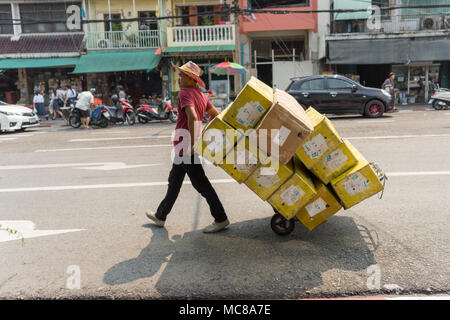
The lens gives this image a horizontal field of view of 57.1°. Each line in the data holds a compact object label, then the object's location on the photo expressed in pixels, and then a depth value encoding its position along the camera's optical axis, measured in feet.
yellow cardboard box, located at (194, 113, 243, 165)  12.15
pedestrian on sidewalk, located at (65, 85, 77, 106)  64.10
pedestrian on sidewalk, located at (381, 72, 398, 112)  58.23
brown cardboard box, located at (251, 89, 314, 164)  11.62
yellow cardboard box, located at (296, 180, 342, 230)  13.00
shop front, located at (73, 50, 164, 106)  72.13
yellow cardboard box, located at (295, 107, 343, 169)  12.99
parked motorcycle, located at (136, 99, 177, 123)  56.49
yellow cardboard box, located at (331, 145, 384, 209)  12.74
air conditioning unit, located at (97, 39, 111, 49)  75.25
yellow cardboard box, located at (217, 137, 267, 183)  12.16
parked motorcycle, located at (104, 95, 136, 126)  54.70
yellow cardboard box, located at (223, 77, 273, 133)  11.89
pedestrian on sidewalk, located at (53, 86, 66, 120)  69.15
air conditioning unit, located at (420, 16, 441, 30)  69.00
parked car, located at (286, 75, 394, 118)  49.01
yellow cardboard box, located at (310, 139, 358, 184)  13.11
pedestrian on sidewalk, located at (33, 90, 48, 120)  69.10
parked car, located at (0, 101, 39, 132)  50.19
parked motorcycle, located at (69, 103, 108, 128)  52.80
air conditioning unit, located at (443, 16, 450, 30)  69.00
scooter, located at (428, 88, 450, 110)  55.77
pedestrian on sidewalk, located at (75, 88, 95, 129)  51.93
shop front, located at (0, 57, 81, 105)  77.30
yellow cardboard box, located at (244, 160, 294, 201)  12.33
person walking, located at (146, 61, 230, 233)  13.70
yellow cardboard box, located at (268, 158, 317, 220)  12.34
